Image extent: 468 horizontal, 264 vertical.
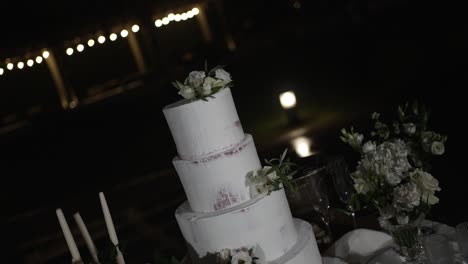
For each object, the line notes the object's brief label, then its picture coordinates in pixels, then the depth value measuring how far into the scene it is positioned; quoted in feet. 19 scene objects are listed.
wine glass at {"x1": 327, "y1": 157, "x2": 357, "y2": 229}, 8.11
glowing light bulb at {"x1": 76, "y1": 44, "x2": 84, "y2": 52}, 39.04
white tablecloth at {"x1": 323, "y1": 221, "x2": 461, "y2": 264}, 7.59
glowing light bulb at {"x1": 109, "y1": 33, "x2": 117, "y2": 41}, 38.68
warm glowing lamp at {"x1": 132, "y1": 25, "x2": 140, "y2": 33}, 38.52
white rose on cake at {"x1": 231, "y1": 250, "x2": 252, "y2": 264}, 5.87
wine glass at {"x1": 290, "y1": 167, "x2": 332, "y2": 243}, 8.04
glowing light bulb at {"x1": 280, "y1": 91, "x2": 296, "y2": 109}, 25.96
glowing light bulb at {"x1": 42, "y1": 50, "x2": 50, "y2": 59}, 37.87
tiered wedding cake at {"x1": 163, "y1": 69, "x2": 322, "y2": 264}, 6.56
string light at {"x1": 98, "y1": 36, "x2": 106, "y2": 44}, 38.27
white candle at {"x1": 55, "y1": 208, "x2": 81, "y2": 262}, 5.74
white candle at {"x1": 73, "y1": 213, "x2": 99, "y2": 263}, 6.00
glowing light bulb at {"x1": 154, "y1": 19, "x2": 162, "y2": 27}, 40.83
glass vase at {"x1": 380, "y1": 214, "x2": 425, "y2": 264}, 6.33
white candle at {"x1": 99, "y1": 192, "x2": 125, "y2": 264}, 5.97
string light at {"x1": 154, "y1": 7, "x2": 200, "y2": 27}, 40.88
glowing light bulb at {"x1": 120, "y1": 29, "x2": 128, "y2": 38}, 38.75
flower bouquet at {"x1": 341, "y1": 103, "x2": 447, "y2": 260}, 5.94
